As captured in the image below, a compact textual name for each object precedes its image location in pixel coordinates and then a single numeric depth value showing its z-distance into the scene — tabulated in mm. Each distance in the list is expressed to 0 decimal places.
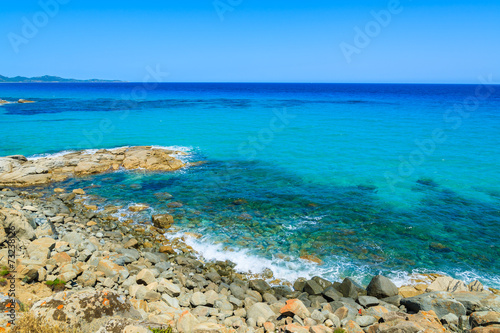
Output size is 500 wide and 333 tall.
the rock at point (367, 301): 10891
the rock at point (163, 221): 16969
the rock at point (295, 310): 9398
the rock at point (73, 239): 13116
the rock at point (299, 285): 12297
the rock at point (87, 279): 10203
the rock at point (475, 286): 11852
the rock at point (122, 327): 6316
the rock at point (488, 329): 8125
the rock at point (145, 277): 10930
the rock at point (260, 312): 9609
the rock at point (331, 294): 11273
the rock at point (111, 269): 10984
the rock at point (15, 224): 11633
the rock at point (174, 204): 19531
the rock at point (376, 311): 10003
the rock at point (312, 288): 11791
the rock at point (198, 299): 10328
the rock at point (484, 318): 8805
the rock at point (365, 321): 9244
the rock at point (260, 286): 11977
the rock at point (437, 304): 9969
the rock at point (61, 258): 10853
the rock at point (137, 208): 18953
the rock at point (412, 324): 7911
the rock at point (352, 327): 8672
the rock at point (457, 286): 11766
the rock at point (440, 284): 11932
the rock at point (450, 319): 9500
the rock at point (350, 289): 11484
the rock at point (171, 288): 10574
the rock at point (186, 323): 7836
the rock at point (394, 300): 11133
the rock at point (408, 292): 11930
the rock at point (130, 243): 14539
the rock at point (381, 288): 11492
